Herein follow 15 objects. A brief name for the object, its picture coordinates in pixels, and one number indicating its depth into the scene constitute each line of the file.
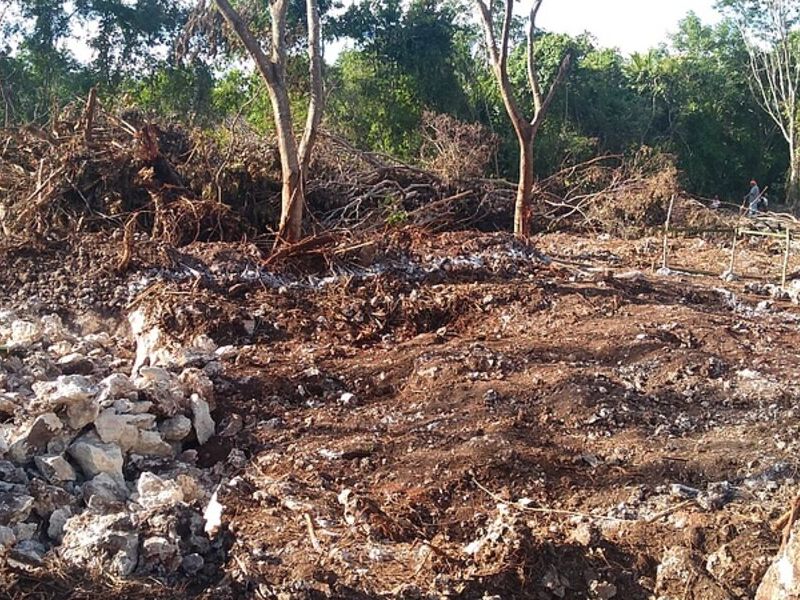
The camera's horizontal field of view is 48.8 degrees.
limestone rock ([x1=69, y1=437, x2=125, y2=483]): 3.80
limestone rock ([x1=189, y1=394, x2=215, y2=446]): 4.36
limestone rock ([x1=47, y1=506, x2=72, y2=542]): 3.33
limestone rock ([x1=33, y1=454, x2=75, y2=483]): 3.66
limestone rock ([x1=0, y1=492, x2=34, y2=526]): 3.26
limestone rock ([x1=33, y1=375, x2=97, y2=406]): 3.88
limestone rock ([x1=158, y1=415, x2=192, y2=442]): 4.24
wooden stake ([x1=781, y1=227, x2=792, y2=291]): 7.49
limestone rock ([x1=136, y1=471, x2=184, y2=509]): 3.60
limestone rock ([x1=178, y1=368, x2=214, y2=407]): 4.54
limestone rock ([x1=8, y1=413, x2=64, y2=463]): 3.73
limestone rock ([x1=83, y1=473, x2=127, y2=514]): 3.50
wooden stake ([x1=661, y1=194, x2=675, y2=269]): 8.34
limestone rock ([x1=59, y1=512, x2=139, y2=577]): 3.03
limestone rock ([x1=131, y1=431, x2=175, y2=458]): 4.08
